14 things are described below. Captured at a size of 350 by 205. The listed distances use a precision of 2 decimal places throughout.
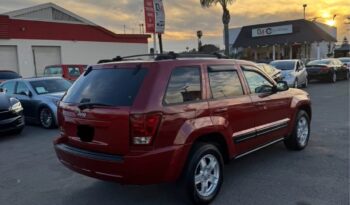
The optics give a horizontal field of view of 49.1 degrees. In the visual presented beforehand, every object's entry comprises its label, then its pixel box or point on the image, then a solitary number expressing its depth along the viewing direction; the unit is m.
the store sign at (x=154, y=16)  14.06
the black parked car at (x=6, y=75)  19.69
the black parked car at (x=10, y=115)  9.01
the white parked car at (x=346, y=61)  28.35
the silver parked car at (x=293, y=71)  19.02
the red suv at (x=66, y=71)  18.53
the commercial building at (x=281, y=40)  39.25
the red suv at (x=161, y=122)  4.05
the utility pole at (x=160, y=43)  16.23
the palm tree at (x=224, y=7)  24.85
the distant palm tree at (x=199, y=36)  52.39
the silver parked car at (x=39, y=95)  10.37
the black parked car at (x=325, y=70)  23.61
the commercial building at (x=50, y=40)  25.75
